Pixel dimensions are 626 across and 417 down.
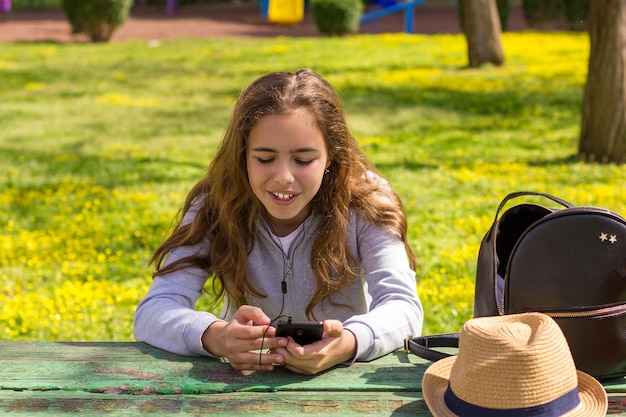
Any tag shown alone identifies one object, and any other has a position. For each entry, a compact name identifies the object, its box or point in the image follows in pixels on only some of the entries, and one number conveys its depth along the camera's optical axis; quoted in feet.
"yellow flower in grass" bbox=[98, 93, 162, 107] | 43.99
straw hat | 6.02
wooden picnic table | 6.73
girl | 8.64
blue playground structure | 78.27
